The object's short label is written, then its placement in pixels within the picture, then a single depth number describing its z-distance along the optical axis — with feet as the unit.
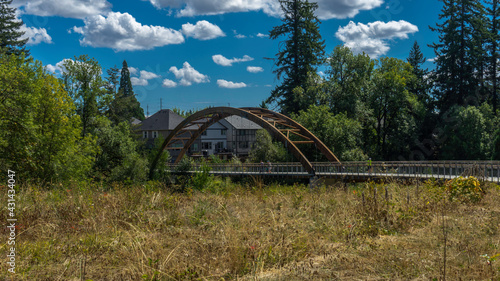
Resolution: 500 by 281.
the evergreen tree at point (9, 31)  151.84
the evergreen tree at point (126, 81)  283.07
